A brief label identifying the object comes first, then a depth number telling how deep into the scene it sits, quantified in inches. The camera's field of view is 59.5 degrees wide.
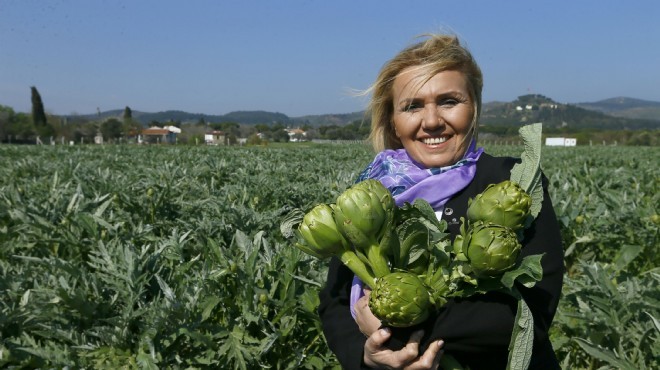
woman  50.8
